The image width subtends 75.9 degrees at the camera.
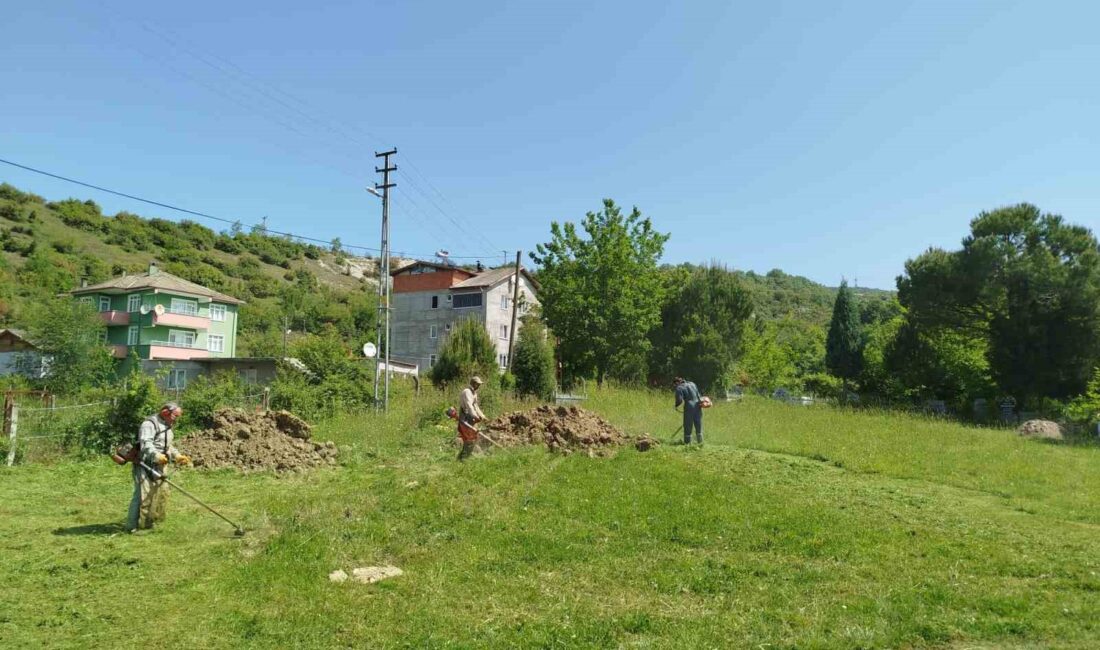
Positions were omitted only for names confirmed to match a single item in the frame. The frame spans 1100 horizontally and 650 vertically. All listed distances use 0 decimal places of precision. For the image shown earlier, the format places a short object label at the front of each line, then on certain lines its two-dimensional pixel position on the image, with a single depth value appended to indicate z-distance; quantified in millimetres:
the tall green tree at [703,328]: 43625
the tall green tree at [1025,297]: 32719
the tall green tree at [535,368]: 30688
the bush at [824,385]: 51706
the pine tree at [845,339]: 59500
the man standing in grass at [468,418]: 15039
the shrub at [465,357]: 27953
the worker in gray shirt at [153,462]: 9648
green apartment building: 51500
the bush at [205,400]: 19531
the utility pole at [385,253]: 26656
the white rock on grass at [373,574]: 7539
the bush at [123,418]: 16531
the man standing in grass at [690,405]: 17031
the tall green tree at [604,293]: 39125
